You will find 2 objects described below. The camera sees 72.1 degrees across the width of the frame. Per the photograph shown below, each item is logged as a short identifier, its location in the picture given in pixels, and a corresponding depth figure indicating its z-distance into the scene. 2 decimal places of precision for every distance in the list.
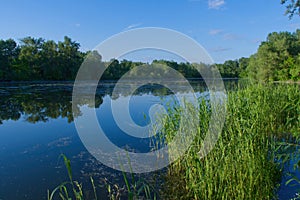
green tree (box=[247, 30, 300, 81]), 26.25
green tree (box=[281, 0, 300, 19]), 10.93
